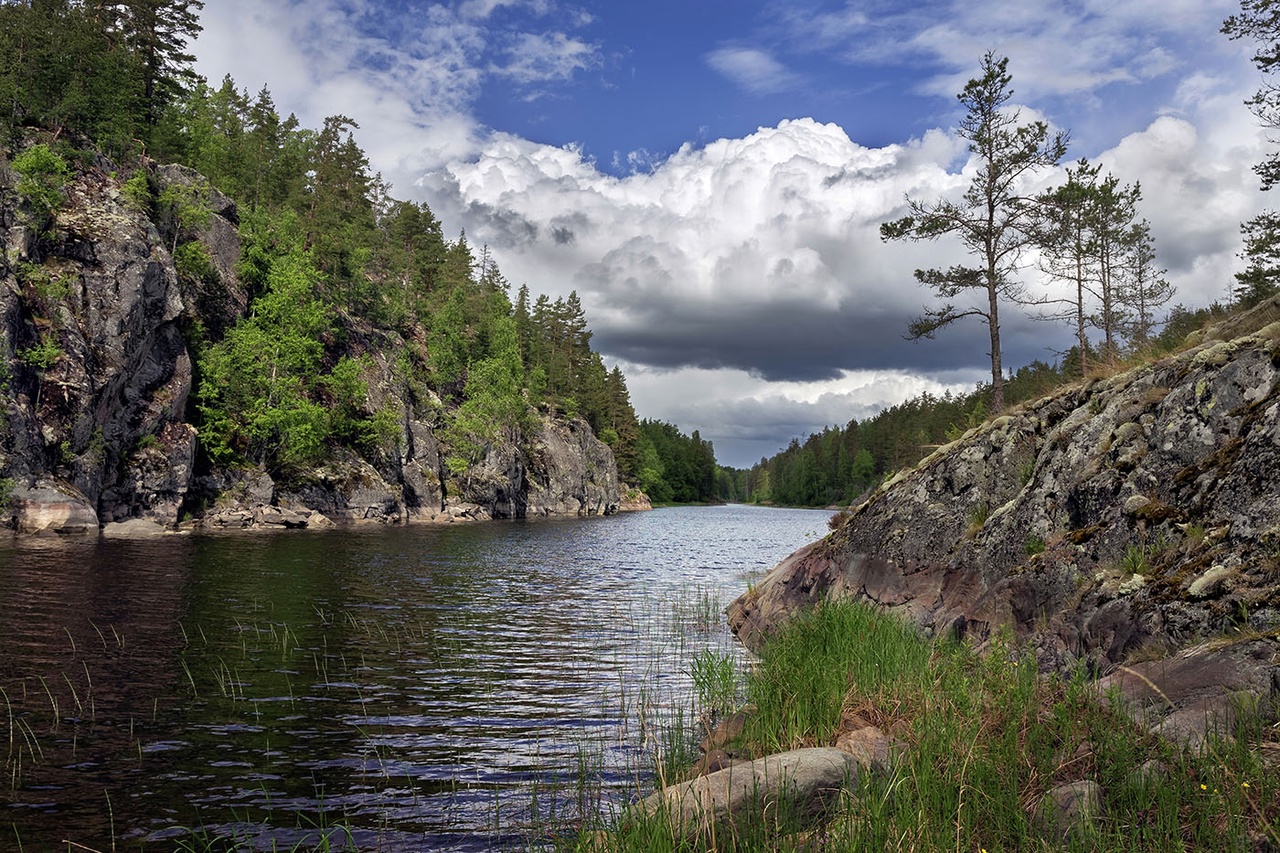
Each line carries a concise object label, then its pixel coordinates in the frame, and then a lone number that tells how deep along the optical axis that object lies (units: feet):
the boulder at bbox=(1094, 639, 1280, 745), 21.08
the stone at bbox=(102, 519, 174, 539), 130.52
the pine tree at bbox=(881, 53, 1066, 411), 98.37
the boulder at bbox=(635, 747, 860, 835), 19.26
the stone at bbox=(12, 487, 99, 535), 123.34
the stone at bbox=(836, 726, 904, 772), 22.34
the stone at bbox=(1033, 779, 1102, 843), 17.61
